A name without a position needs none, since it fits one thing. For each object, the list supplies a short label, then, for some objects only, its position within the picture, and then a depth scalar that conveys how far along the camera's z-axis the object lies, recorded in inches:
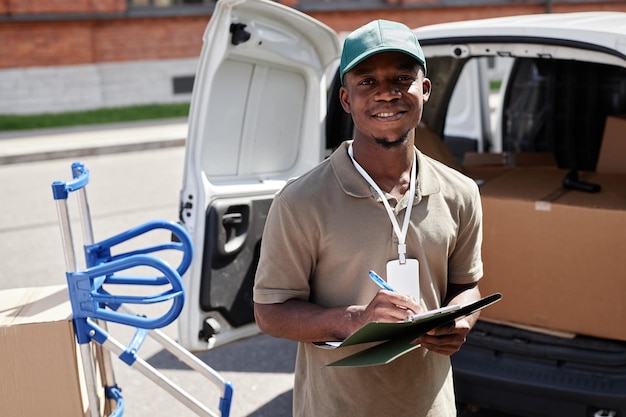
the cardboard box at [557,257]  158.2
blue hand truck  118.6
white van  149.8
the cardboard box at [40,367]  117.9
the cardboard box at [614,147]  190.4
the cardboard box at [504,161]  207.6
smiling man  88.9
